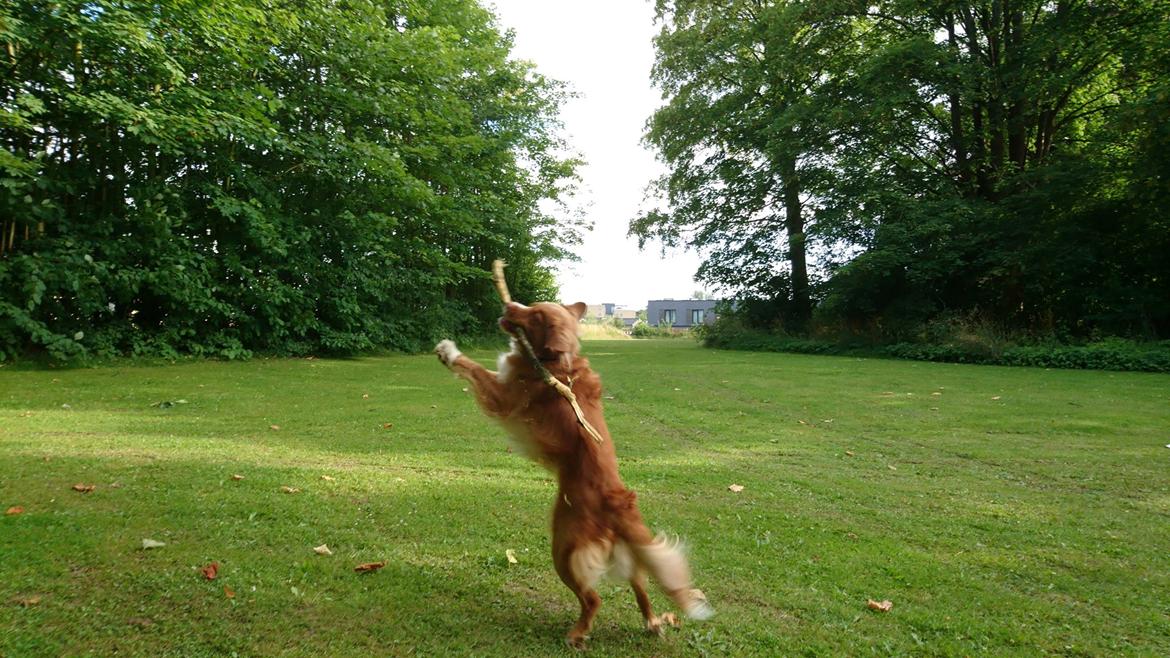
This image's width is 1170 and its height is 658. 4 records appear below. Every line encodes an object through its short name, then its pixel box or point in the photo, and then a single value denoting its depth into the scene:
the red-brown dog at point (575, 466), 3.00
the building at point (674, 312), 83.75
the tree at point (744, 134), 27.73
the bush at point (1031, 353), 17.89
